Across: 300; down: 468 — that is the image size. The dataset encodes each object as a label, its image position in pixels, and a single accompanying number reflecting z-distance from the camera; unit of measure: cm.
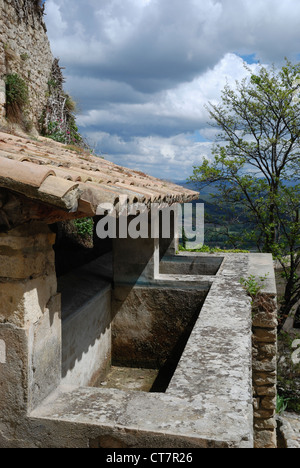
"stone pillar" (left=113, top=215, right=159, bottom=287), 538
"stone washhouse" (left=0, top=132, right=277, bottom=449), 208
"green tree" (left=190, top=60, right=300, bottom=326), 1227
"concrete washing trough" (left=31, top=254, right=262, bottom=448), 205
